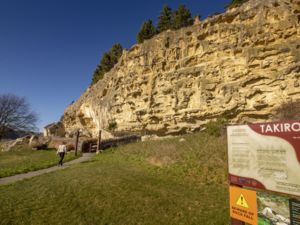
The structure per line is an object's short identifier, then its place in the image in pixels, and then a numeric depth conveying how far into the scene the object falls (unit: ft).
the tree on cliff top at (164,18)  135.03
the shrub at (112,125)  109.89
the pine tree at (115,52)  174.19
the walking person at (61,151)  55.01
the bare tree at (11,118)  159.63
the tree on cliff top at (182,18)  122.62
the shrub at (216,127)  64.62
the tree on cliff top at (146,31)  136.46
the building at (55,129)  178.44
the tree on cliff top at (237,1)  97.24
